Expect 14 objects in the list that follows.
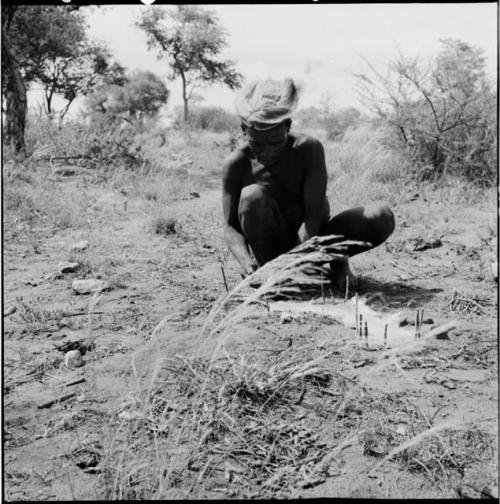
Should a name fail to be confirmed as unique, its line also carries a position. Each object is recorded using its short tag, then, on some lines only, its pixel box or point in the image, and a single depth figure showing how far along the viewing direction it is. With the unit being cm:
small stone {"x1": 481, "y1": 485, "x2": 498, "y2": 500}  184
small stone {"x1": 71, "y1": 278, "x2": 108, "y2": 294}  380
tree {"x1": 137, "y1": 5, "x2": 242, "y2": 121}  1731
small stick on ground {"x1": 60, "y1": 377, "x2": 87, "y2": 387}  260
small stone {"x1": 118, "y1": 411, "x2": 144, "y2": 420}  223
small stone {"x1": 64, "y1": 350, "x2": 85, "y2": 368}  278
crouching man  341
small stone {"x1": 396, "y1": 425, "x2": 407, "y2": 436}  217
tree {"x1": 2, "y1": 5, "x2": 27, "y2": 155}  793
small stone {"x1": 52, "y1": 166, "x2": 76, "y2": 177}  751
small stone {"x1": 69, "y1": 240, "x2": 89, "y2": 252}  466
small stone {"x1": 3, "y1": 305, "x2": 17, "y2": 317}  347
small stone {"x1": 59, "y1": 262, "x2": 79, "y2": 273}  419
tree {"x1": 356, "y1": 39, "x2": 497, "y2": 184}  700
